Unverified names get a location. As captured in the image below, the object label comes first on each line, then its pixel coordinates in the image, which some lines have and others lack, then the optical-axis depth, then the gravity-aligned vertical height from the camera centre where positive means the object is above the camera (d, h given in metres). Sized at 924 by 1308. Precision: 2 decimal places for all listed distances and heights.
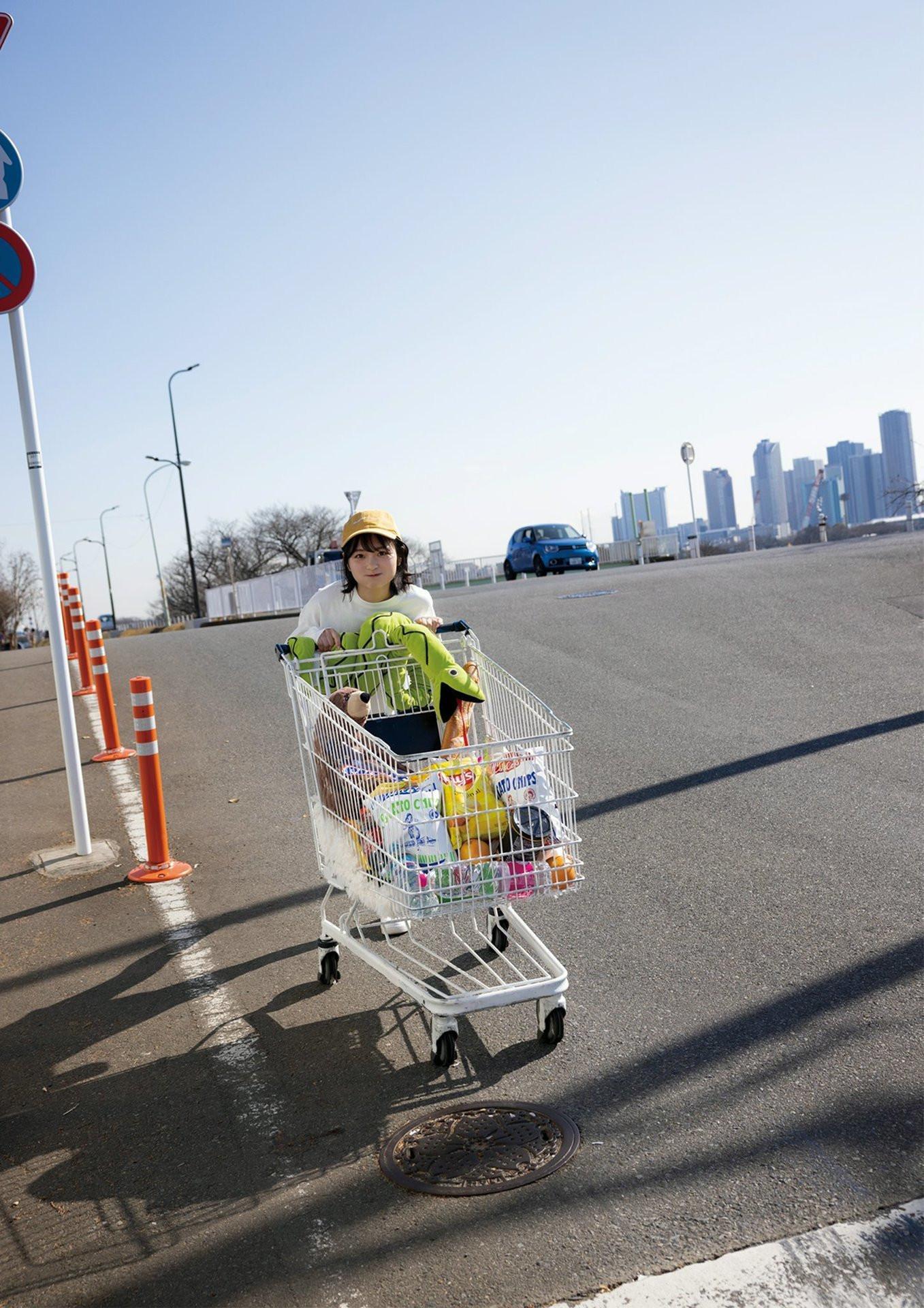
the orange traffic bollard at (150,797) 6.51 -1.11
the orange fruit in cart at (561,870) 4.05 -1.12
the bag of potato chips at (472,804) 4.01 -0.84
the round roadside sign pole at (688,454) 37.25 +3.10
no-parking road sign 6.48 +2.02
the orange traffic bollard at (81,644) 12.85 -0.36
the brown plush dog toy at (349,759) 4.24 -0.68
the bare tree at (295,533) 82.12 +4.22
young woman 5.02 -0.04
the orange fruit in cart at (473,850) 3.98 -1.00
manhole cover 3.27 -1.78
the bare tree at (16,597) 86.25 +1.91
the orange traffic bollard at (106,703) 9.66 -0.81
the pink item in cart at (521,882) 4.00 -1.13
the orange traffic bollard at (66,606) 14.24 +0.13
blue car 31.20 +0.32
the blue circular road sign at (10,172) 6.57 +2.65
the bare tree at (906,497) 36.44 +0.92
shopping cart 3.95 -0.90
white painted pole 6.74 +0.27
